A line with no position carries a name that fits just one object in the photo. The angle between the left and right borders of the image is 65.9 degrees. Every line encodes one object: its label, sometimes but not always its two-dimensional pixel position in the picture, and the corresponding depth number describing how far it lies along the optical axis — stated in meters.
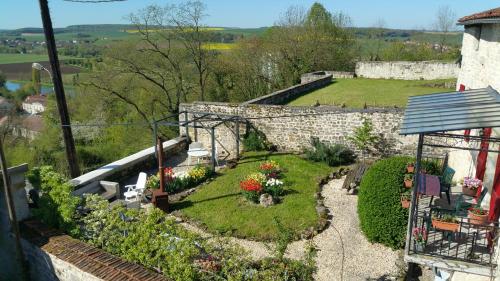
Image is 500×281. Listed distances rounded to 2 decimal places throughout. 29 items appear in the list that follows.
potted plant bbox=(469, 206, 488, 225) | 6.54
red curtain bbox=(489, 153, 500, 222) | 6.54
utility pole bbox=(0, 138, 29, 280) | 6.89
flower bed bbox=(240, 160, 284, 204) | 11.03
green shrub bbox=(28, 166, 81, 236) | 7.34
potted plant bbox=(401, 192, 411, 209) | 8.06
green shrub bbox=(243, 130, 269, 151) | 15.39
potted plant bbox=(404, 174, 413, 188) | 8.70
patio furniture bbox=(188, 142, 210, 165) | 13.81
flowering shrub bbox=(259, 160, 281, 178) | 12.64
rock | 10.83
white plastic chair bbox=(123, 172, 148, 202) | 11.20
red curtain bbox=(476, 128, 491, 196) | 8.01
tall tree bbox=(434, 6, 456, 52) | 43.07
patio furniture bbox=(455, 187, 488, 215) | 7.54
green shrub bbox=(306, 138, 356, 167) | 13.84
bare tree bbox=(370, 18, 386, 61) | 40.76
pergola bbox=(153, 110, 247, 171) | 14.24
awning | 5.30
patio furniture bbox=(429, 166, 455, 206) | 8.47
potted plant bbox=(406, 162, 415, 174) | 9.38
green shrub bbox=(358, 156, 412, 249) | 8.40
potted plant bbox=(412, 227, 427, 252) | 6.26
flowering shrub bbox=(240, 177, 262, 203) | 11.01
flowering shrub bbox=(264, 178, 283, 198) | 11.27
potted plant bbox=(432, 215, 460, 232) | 6.20
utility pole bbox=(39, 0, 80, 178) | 11.21
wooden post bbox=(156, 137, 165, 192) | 10.80
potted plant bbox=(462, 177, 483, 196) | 8.15
